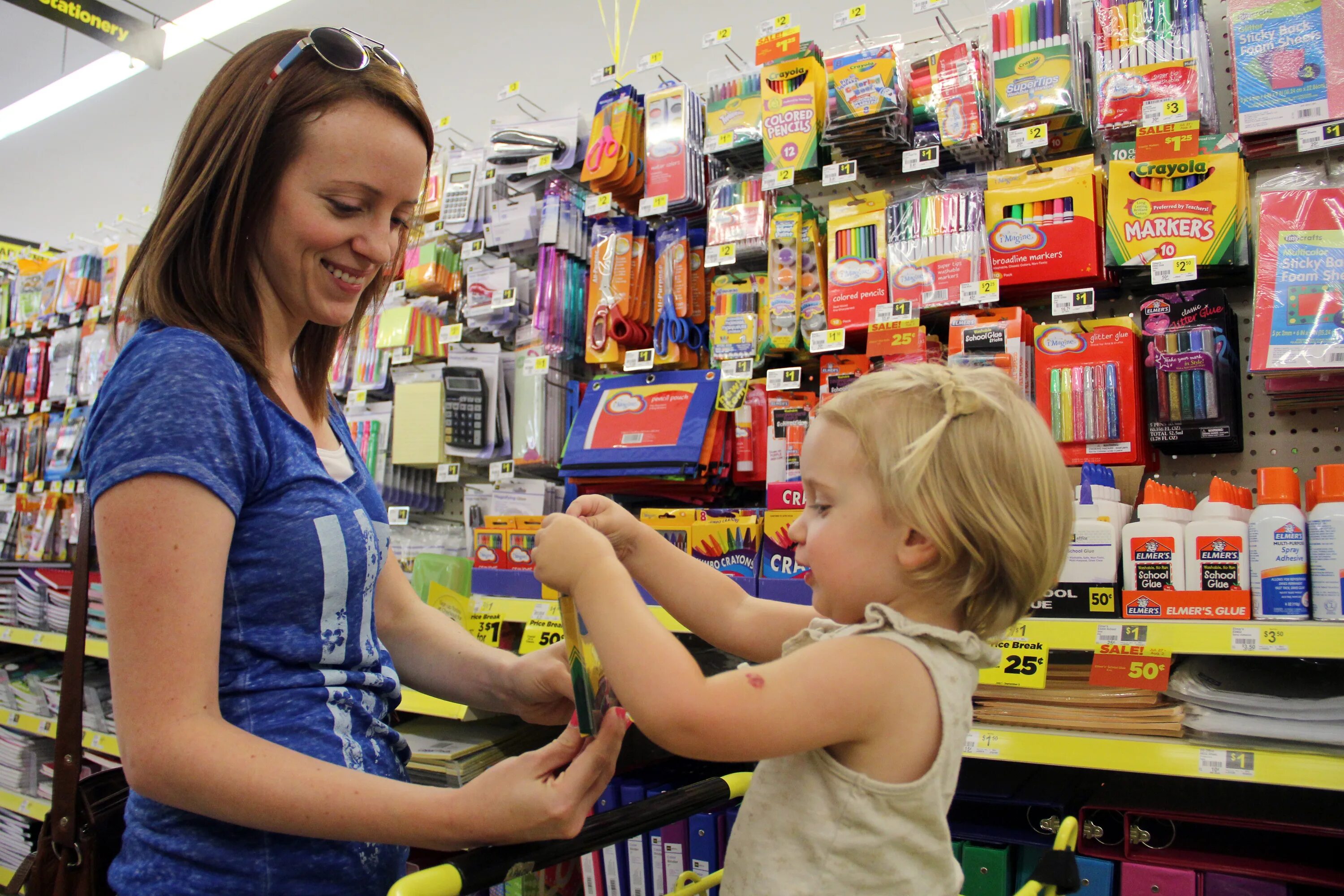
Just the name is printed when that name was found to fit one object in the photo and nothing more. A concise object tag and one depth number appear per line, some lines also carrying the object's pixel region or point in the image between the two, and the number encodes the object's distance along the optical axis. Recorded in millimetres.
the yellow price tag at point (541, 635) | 2189
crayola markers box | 1979
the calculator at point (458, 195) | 3234
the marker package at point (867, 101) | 2324
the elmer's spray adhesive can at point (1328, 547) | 1494
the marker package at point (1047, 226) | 2113
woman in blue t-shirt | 765
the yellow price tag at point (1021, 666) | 1651
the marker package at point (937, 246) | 2223
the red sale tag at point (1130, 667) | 1560
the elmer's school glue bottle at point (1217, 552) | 1576
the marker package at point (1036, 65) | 2162
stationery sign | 3997
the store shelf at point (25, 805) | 3416
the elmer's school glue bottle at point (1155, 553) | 1624
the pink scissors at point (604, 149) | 2822
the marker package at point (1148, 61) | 2051
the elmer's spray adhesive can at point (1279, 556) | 1521
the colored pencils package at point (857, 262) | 2326
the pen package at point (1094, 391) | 2002
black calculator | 3006
